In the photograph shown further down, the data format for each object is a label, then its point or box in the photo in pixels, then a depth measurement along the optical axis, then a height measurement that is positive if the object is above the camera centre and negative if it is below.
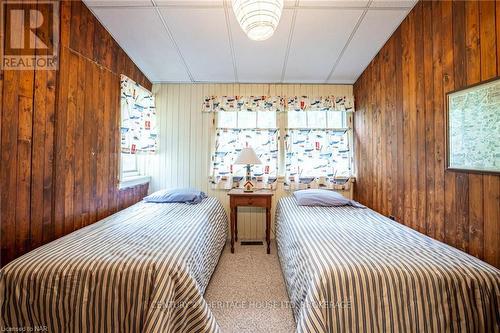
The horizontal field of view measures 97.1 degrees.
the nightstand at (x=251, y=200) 2.67 -0.38
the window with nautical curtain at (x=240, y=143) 3.08 +0.36
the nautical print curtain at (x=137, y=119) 2.42 +0.61
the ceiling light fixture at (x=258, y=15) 1.19 +0.86
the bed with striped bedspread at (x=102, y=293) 1.08 -0.62
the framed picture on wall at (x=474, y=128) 1.17 +0.24
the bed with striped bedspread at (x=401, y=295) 1.03 -0.59
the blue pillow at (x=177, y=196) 2.61 -0.33
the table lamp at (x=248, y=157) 2.74 +0.15
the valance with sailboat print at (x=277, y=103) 3.07 +0.92
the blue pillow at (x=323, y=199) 2.49 -0.35
